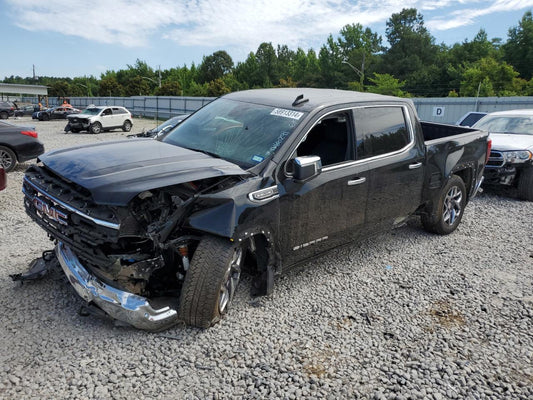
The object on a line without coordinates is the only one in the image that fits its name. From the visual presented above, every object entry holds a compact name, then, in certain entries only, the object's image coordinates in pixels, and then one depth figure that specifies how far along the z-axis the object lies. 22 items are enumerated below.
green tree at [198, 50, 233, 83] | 87.06
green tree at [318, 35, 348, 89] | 67.28
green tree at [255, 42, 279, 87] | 82.12
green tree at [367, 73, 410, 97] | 53.19
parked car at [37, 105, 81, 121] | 35.66
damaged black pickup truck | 3.06
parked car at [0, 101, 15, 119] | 36.03
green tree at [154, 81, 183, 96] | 60.06
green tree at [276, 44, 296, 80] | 84.57
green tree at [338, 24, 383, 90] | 74.88
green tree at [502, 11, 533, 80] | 54.44
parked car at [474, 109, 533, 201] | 8.10
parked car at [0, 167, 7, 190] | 5.99
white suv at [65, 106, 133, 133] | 23.41
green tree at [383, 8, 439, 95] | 61.47
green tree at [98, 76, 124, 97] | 78.38
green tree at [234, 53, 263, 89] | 82.06
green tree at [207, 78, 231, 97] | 58.19
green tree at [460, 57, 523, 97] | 41.72
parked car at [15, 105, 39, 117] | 40.18
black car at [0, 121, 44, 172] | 9.97
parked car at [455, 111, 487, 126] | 11.52
